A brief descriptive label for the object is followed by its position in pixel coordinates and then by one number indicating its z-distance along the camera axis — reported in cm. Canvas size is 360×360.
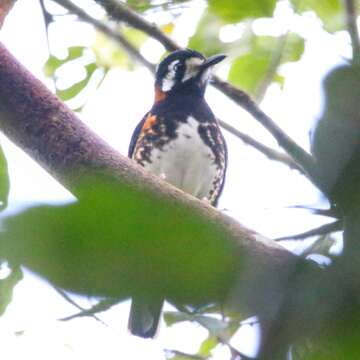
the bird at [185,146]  663
